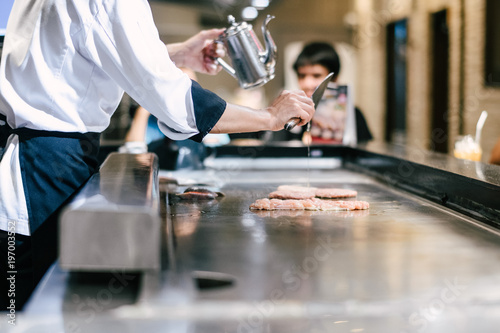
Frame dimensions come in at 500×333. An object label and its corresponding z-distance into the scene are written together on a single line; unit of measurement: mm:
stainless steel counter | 799
